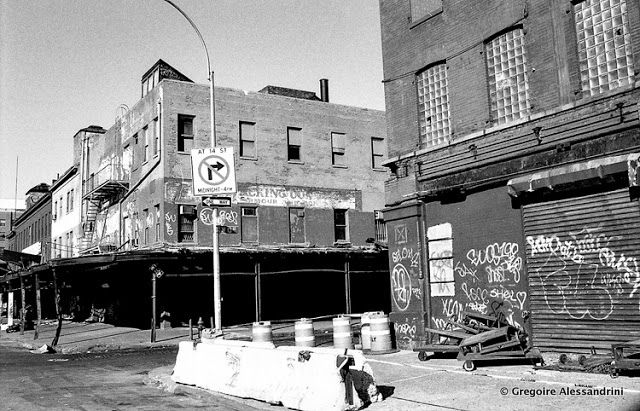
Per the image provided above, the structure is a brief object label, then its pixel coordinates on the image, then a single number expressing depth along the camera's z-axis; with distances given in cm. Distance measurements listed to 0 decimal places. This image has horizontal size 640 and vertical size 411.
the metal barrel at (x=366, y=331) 1531
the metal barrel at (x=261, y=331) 1595
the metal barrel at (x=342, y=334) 1509
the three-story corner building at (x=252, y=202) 2859
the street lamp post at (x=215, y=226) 1510
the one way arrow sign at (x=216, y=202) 1466
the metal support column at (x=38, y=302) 2641
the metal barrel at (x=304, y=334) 1505
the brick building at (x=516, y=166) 1120
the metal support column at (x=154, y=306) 2261
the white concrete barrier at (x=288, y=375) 848
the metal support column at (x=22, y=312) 3003
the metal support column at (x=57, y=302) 2352
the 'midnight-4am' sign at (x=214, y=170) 1459
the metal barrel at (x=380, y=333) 1462
